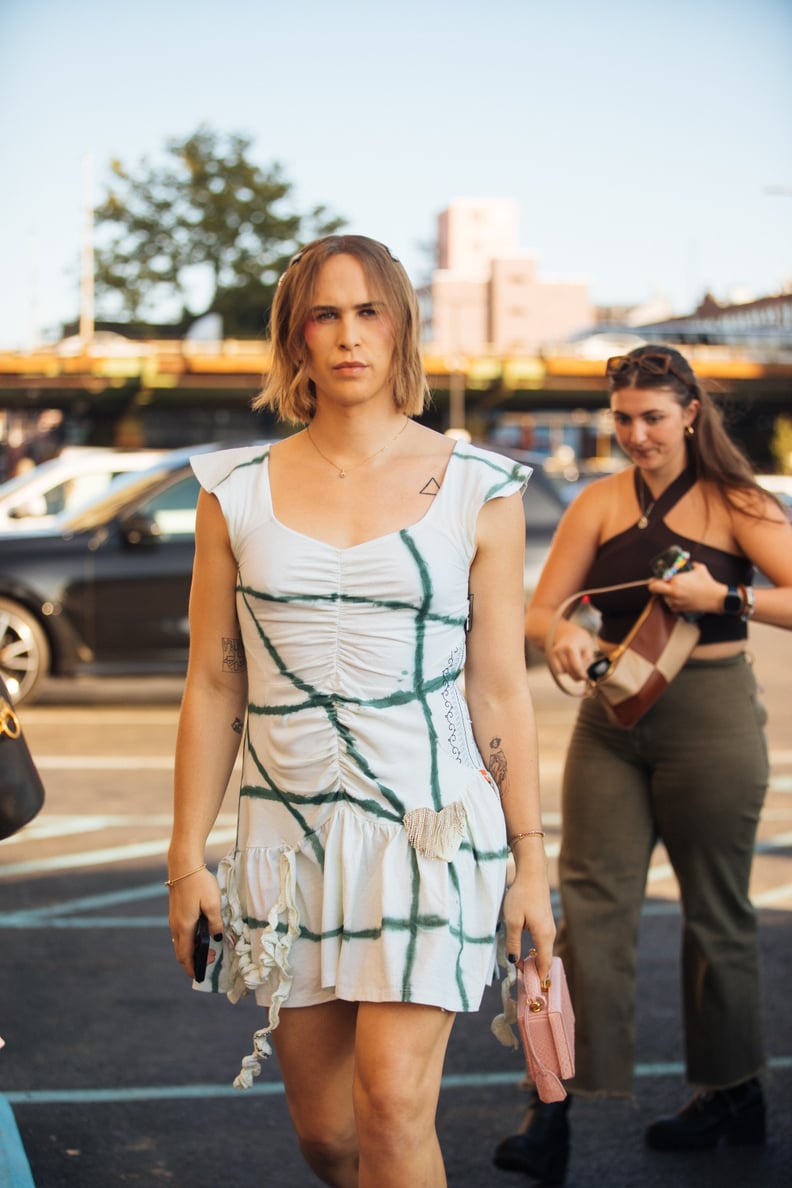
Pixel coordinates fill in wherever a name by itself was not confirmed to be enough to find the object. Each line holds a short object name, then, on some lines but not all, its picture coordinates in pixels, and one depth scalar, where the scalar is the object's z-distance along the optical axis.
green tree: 61.12
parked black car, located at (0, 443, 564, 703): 10.90
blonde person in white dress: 2.59
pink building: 125.50
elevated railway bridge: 56.69
